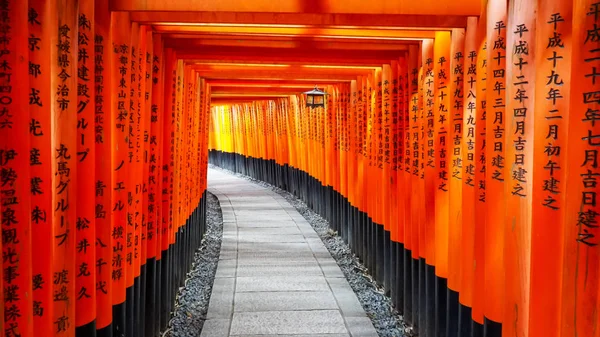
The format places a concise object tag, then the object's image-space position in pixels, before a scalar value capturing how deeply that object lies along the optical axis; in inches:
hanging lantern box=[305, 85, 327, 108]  456.1
